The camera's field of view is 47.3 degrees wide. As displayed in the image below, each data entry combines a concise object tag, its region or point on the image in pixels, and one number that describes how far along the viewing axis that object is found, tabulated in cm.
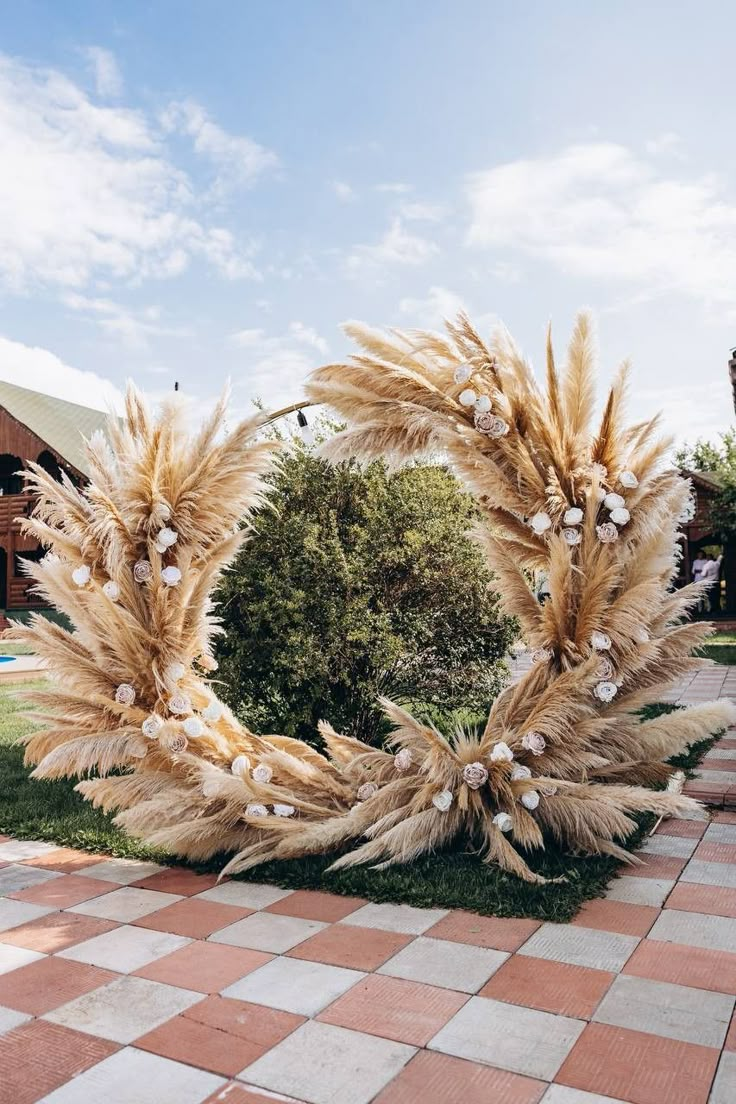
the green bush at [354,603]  623
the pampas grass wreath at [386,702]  432
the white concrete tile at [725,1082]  221
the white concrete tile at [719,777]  595
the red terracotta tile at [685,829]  479
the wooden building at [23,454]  2548
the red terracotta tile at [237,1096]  225
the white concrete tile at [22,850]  470
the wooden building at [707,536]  2394
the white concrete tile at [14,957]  318
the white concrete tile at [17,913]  365
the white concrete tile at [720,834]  464
